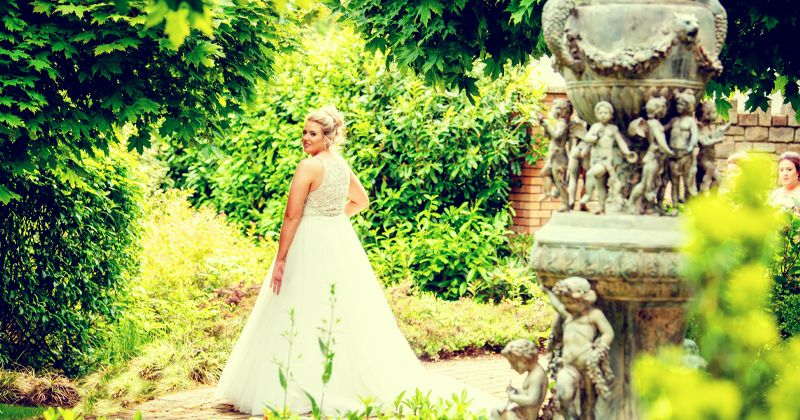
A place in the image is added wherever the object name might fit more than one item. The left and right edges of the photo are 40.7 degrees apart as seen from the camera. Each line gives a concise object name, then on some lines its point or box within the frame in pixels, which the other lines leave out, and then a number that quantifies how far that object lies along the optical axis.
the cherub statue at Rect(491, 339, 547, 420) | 4.78
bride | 6.82
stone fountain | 4.61
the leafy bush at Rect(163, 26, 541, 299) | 11.55
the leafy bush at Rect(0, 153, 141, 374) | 7.65
